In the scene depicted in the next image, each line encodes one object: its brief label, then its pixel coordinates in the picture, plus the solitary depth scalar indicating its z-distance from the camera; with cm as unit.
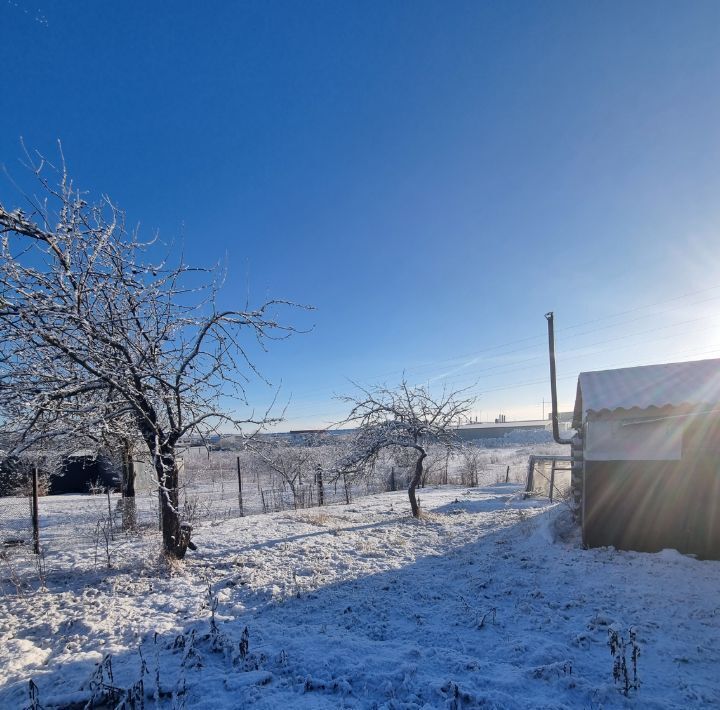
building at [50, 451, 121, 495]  2016
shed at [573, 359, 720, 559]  677
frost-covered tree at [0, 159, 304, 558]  421
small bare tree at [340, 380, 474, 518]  1111
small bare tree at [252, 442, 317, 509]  1955
